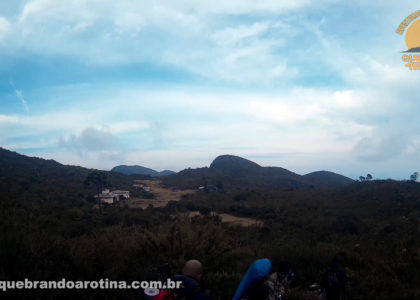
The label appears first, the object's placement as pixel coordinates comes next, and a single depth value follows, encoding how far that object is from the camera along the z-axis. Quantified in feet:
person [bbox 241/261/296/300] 11.03
